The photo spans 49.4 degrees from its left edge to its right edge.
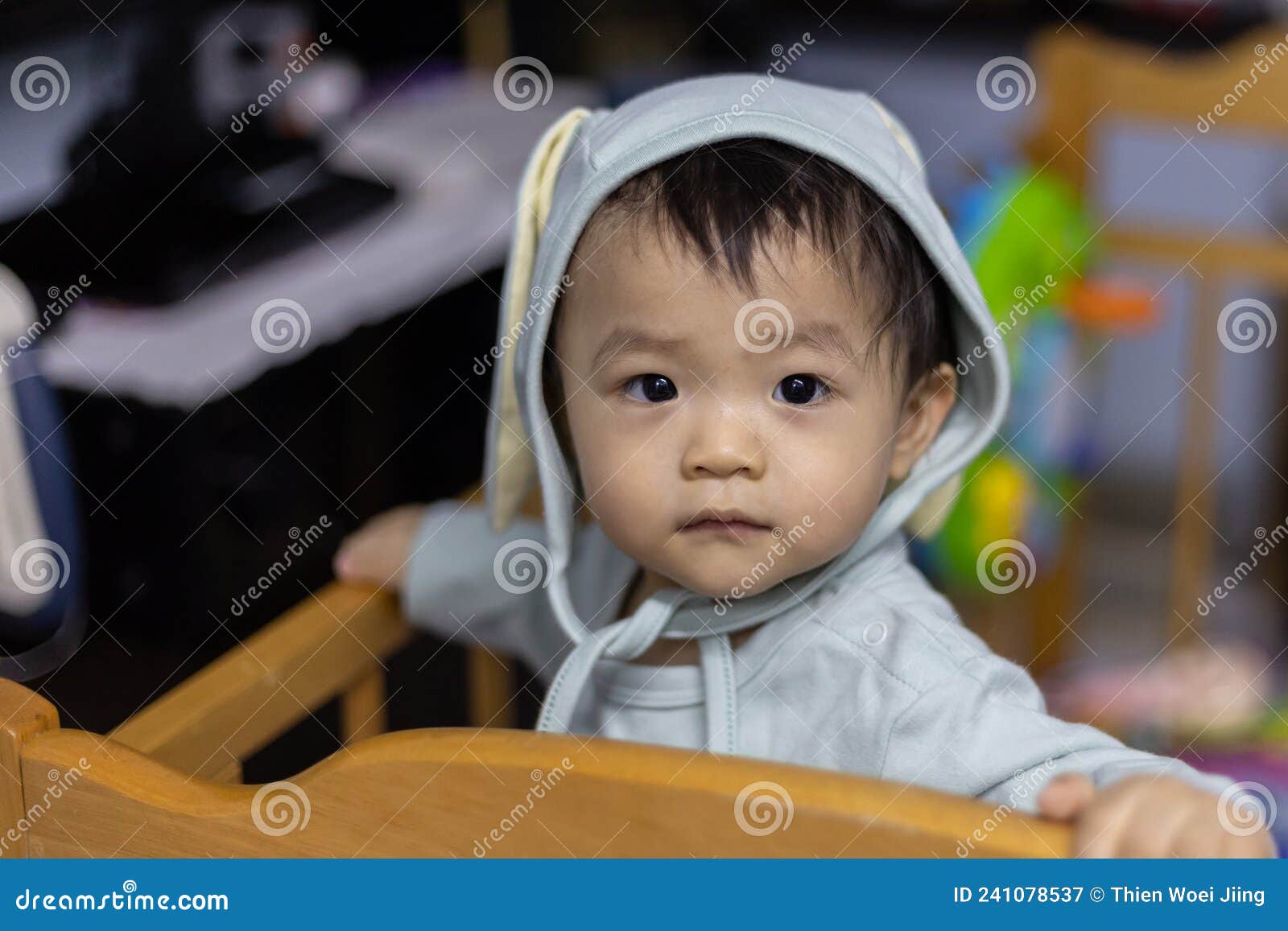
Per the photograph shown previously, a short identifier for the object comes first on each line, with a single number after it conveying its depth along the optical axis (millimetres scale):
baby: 777
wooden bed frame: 573
